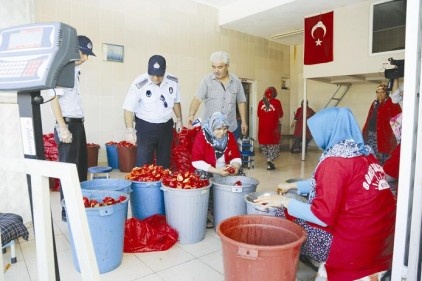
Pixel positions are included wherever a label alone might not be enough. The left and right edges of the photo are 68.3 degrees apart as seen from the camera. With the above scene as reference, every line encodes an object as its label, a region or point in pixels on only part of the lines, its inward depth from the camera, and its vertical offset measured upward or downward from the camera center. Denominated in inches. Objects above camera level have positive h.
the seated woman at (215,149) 98.7 -12.9
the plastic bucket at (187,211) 84.0 -27.8
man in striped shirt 121.4 +5.9
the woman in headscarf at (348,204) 53.8 -17.4
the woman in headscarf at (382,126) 156.7 -11.1
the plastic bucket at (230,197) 88.1 -25.3
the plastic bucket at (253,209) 73.3 -23.8
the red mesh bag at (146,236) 83.8 -34.4
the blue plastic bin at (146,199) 91.8 -26.2
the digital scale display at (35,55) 33.3 +6.4
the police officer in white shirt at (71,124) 88.7 -3.1
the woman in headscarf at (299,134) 306.2 -26.1
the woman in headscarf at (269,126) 208.2 -12.1
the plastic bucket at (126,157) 187.9 -27.3
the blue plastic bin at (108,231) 68.1 -26.9
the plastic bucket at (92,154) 185.6 -24.9
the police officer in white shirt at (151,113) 107.7 -0.5
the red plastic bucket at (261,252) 49.9 -24.3
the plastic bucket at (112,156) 194.7 -27.5
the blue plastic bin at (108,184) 85.4 -20.0
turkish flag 234.2 +52.6
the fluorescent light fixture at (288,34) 286.4 +70.0
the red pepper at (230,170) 97.3 -18.9
